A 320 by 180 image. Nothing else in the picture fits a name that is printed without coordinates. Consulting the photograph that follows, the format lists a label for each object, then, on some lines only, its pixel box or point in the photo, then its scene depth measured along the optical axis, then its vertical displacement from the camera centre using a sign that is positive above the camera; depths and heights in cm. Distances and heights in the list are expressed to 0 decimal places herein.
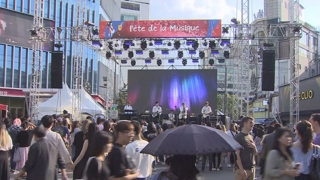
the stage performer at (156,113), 2464 -77
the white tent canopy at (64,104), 2520 -30
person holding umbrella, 366 -61
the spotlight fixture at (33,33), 2316 +368
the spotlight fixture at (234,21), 2292 +444
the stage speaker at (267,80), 2224 +115
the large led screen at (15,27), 3925 +688
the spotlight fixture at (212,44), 2362 +323
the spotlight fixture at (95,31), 2369 +391
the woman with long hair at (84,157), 669 -93
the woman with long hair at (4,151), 788 -103
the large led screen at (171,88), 2897 +86
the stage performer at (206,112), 2405 -66
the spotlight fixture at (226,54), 2563 +291
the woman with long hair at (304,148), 563 -64
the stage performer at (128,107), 2517 -44
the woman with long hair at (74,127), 1188 -79
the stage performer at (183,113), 2442 -74
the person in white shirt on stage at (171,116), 2454 -97
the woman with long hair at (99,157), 413 -60
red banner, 2266 +397
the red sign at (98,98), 5224 +19
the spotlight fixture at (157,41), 2408 +342
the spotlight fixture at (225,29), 2283 +393
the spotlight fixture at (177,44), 2421 +329
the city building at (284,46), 6406 +893
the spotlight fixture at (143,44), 2422 +327
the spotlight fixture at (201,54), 2640 +298
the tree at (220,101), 7120 -3
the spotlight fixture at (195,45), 2377 +319
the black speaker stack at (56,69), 2322 +169
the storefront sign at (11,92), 4197 +67
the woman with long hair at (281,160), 505 -72
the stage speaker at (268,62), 2230 +212
